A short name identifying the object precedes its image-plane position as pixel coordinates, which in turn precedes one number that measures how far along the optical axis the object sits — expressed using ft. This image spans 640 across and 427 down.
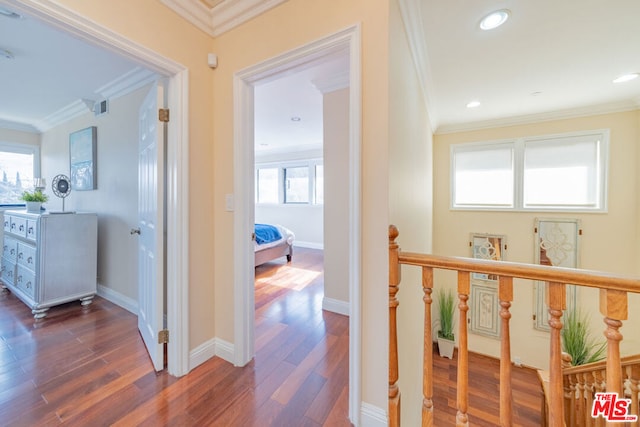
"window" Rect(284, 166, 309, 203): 20.77
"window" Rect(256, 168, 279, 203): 22.28
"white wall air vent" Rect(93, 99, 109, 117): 9.00
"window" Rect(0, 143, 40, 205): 11.98
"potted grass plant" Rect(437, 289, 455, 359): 11.07
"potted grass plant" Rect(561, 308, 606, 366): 9.41
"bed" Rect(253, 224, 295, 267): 13.55
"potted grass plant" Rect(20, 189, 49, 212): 9.22
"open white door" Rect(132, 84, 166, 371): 5.44
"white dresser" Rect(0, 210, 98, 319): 8.00
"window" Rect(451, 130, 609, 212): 10.75
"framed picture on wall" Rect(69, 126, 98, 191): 9.53
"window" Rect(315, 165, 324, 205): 20.04
